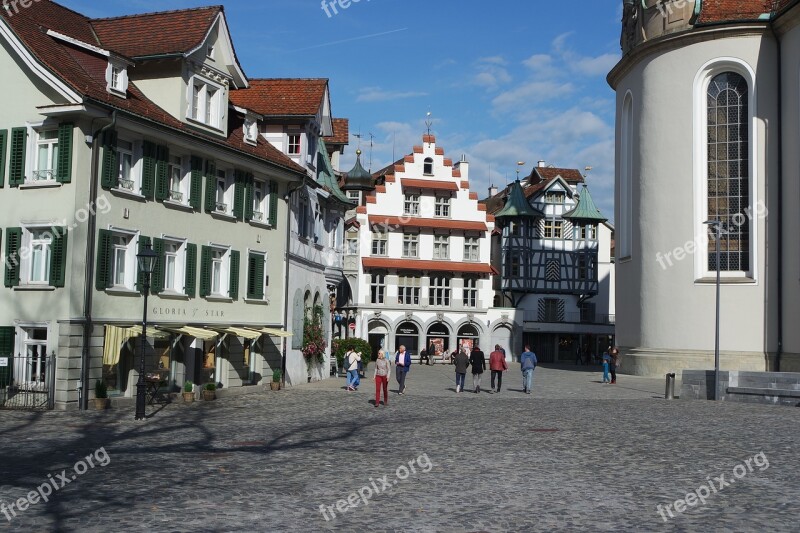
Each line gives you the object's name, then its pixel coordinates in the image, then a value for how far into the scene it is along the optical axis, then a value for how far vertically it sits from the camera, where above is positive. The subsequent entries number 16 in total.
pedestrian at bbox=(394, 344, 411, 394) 29.91 -1.40
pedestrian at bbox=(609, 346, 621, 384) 38.19 -1.50
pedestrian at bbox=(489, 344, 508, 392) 31.56 -1.38
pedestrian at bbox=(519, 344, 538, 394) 31.75 -1.48
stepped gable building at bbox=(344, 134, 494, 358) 64.06 +4.16
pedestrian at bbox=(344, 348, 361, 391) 31.44 -1.69
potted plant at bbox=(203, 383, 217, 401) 26.34 -2.07
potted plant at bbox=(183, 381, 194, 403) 25.47 -2.04
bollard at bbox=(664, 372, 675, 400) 29.14 -1.92
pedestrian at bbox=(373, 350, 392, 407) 25.17 -1.48
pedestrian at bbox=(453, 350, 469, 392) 30.80 -1.32
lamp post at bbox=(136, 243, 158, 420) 20.69 +0.96
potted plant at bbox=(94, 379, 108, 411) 22.67 -1.96
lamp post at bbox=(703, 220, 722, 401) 28.64 +3.14
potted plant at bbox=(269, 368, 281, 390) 30.77 -2.06
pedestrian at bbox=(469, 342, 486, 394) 31.05 -1.39
